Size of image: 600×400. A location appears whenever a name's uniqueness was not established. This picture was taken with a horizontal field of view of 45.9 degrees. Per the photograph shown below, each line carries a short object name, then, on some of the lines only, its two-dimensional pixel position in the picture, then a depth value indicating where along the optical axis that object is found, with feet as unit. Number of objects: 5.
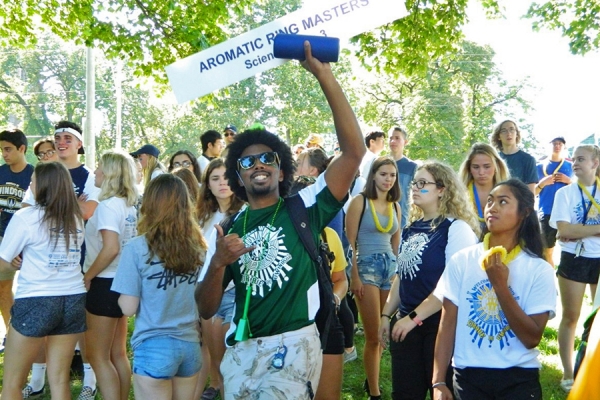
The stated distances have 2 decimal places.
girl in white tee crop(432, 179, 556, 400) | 11.64
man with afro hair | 10.88
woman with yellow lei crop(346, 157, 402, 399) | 19.93
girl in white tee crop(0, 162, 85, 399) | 16.05
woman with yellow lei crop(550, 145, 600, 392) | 20.16
